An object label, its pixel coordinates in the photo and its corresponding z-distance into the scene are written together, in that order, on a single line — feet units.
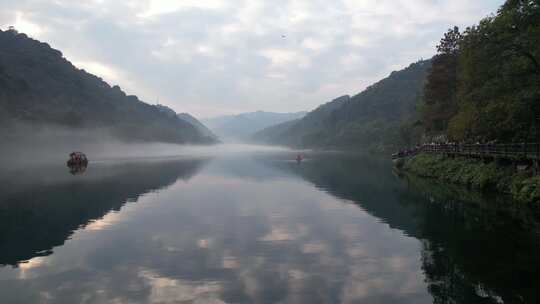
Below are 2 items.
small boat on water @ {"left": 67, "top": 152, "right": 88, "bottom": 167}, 266.73
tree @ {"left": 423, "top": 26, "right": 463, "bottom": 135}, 228.22
